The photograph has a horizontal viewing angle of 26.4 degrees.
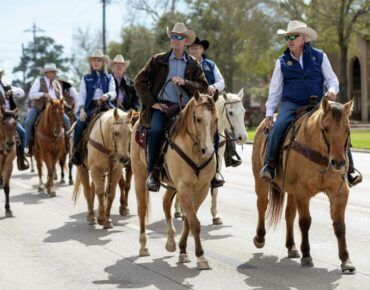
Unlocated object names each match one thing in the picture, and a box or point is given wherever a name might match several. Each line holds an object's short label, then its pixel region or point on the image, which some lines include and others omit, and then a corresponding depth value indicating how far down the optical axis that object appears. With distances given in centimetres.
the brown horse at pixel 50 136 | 1895
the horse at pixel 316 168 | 841
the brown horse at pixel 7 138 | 1495
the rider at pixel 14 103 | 1569
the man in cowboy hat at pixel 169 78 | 1041
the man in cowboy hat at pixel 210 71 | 1357
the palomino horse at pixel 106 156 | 1288
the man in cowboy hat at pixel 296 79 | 974
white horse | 1332
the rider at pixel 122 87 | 1574
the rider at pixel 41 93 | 1947
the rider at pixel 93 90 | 1449
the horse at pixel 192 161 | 909
